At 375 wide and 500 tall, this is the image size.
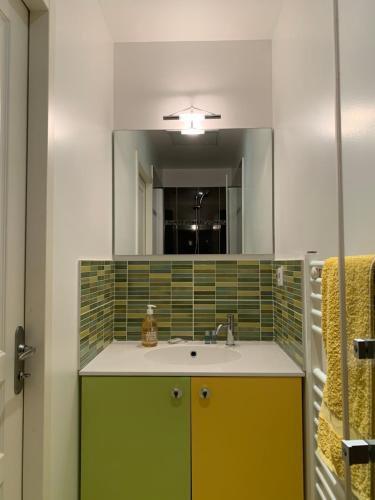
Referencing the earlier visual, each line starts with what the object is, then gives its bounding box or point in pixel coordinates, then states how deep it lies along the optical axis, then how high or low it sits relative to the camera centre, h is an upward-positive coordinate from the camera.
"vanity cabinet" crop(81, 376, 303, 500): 1.25 -0.69
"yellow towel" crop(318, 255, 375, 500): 0.51 -0.20
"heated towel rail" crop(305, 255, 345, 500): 1.07 -0.40
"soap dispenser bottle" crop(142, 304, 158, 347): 1.69 -0.36
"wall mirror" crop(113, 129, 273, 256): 1.81 +0.40
